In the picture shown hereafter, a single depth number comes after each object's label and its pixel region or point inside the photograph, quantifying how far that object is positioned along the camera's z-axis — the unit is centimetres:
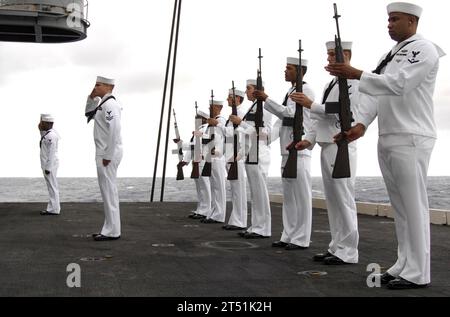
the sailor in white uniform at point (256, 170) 794
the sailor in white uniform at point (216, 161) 1020
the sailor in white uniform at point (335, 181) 567
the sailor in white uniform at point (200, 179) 1099
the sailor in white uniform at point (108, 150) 760
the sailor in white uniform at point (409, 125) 430
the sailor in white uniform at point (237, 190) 917
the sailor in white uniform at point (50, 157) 1191
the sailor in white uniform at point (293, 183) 671
